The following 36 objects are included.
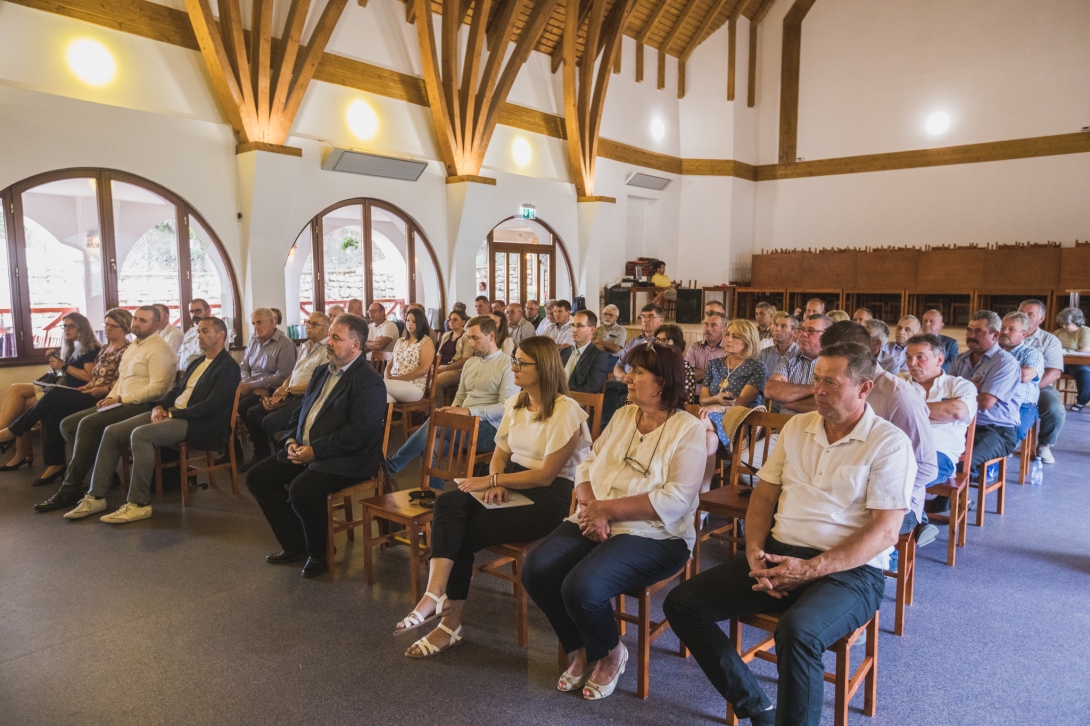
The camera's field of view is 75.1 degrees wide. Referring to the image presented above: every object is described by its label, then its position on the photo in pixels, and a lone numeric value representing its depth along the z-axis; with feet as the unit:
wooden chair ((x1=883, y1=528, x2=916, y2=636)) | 8.98
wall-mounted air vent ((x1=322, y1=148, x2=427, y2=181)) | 28.02
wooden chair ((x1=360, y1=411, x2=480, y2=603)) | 10.24
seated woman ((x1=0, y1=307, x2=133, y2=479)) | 17.22
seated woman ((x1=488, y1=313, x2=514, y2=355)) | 19.11
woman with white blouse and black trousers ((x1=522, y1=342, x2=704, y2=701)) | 7.87
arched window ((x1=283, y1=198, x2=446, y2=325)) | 30.55
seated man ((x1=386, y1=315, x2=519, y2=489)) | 14.47
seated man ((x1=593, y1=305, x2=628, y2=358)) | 20.51
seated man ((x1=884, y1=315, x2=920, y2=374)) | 17.08
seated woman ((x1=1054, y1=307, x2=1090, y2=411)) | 23.97
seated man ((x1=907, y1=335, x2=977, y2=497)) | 11.20
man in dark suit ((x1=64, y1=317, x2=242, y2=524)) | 14.39
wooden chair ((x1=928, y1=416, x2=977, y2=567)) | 11.44
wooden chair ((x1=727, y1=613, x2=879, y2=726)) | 7.03
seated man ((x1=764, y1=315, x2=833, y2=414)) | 12.00
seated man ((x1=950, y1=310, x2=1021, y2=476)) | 13.70
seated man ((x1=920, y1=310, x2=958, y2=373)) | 18.94
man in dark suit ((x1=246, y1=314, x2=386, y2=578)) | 11.53
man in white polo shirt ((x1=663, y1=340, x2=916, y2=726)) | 7.00
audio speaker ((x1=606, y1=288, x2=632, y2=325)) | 42.24
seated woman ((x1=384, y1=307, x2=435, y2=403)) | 17.25
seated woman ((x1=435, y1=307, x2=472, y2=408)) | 20.85
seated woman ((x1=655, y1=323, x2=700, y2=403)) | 14.52
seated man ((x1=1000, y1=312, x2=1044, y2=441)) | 15.19
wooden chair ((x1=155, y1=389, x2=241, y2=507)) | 15.17
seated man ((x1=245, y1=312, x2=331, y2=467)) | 17.03
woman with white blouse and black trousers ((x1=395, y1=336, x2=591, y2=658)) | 9.29
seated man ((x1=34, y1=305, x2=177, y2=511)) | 15.28
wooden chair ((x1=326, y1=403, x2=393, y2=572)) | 11.59
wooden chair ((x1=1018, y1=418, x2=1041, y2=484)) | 16.61
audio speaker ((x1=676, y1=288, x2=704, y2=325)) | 43.52
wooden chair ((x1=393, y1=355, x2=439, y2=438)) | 17.24
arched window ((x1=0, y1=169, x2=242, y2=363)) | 21.58
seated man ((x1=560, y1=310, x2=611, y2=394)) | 17.57
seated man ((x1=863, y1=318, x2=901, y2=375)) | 13.25
